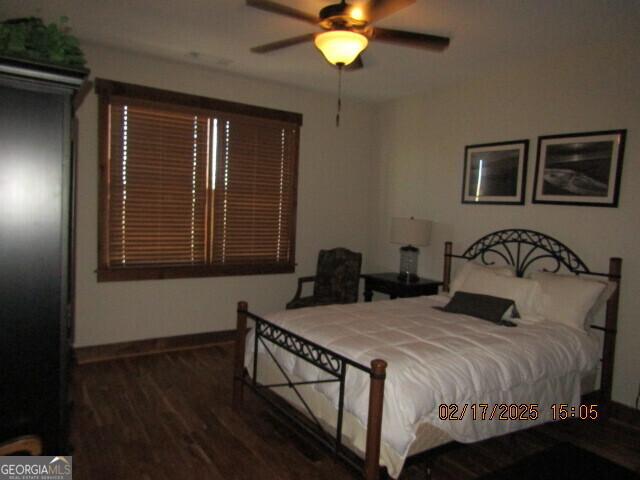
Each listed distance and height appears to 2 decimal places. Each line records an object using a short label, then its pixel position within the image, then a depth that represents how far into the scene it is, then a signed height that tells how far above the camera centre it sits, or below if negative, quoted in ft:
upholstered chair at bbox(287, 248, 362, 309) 15.08 -2.31
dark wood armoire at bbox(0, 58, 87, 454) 5.28 -0.55
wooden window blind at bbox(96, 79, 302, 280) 13.07 +0.62
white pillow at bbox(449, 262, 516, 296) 11.75 -1.32
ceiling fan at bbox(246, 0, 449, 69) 7.59 +3.27
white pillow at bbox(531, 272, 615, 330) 9.99 -1.64
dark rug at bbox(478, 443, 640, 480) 5.79 -3.19
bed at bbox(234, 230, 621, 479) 6.93 -2.72
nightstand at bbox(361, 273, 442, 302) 14.56 -2.31
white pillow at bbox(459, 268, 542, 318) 10.68 -1.65
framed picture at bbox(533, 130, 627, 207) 10.80 +1.40
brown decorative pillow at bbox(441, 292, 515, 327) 10.23 -2.01
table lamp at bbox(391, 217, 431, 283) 14.85 -0.74
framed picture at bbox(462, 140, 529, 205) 12.85 +1.40
